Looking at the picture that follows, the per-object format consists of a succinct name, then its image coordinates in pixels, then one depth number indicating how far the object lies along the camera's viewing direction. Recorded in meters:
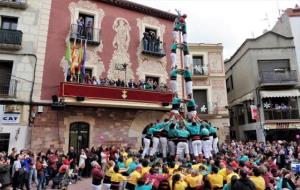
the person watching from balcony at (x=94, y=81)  15.80
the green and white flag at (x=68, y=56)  14.93
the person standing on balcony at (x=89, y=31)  17.00
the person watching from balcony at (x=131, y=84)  16.78
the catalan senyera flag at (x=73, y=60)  14.98
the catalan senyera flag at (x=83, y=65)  15.55
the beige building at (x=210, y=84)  21.70
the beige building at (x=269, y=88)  21.47
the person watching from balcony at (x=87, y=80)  15.67
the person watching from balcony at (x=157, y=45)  19.25
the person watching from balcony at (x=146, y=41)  18.77
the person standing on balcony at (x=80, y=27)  16.69
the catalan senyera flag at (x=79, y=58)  15.46
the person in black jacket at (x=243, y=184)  5.48
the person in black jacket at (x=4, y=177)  6.89
